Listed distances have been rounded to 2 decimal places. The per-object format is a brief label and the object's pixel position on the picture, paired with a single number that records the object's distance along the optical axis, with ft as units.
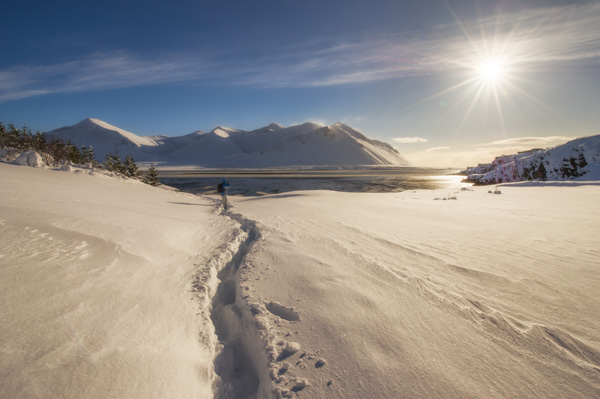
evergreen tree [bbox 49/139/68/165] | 52.50
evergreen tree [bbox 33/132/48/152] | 51.62
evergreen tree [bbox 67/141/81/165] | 61.25
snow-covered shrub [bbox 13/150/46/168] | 31.91
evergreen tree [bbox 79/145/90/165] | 75.27
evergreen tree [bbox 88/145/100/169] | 79.46
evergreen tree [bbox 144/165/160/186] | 75.01
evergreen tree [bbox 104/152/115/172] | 70.92
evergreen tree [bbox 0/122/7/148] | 49.47
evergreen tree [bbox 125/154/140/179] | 80.77
